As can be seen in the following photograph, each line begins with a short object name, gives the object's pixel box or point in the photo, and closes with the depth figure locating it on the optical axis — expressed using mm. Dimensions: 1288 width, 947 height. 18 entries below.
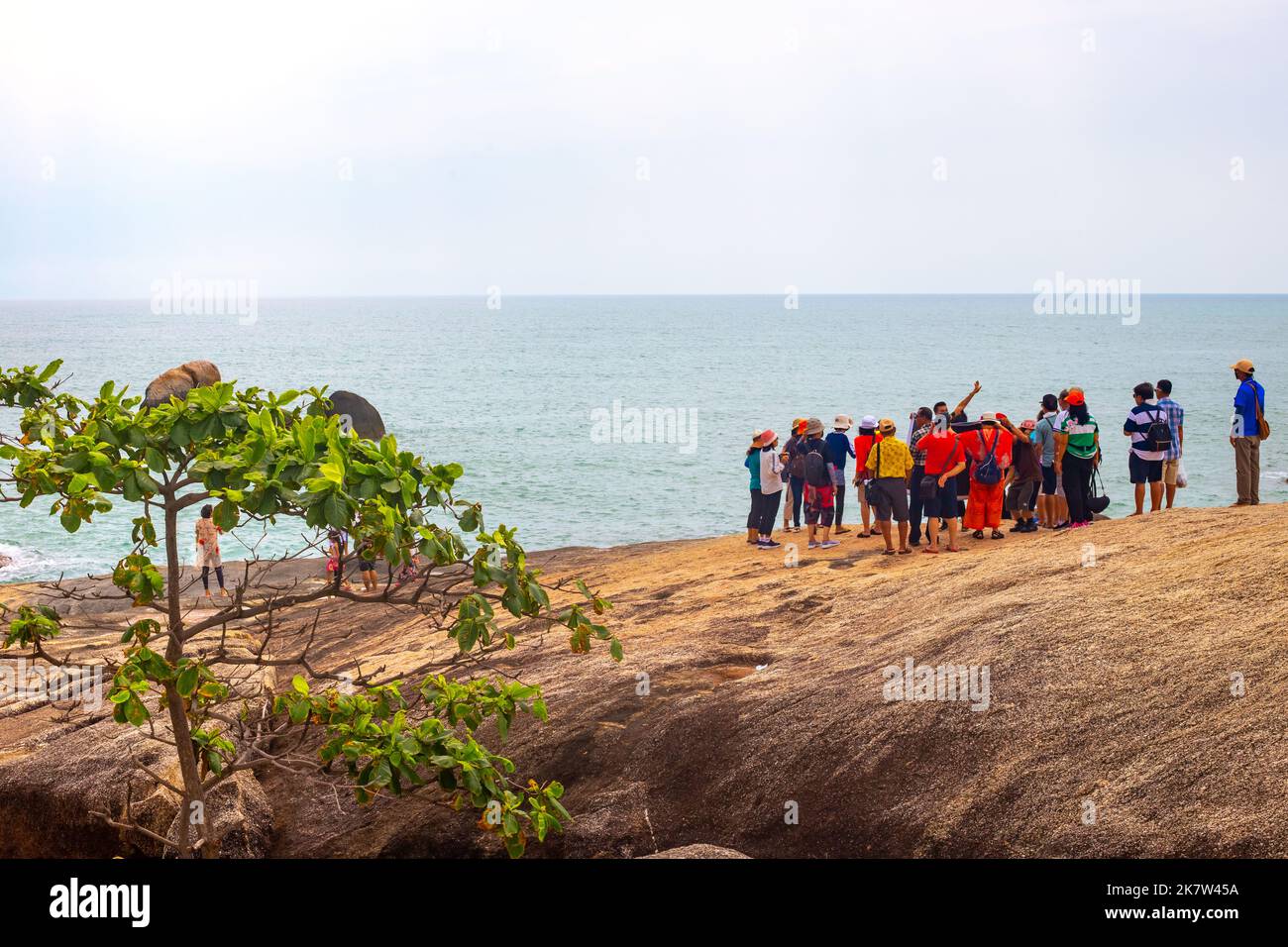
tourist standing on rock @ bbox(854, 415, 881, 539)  15906
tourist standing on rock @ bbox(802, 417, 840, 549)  16781
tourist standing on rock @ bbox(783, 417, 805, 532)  17375
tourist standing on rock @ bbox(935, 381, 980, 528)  16250
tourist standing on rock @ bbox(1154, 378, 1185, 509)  16000
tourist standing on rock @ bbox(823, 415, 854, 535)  17172
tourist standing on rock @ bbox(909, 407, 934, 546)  15531
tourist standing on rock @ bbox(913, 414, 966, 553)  15211
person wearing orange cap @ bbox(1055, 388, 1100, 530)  15547
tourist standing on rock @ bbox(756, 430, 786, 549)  17719
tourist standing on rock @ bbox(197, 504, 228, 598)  20812
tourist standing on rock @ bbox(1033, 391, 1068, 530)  16125
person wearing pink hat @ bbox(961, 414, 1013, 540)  15602
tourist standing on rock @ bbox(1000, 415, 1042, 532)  15805
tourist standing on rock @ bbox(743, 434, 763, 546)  18078
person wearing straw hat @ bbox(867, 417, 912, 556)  15383
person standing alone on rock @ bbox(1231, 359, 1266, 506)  15195
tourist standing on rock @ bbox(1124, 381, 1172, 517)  15945
